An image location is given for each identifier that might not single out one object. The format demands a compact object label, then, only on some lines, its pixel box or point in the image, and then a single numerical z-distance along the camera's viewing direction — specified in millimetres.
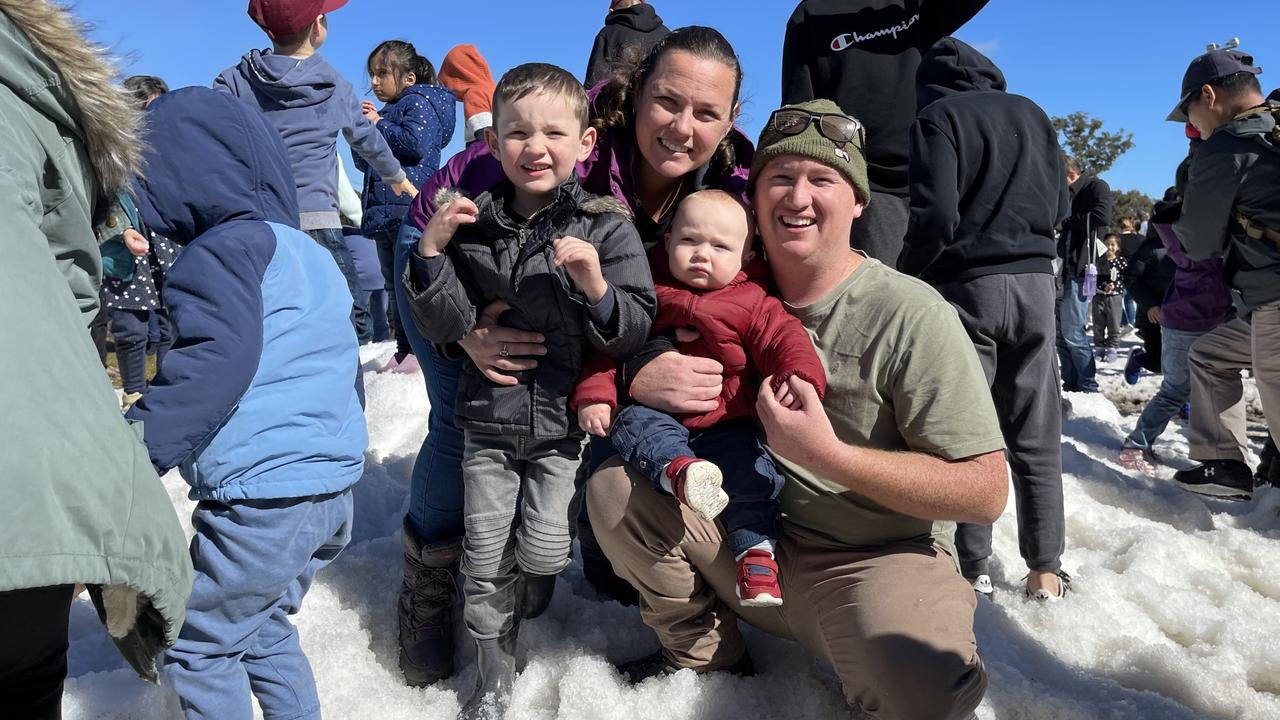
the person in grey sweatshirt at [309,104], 3807
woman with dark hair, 2096
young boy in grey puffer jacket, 1995
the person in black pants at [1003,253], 2828
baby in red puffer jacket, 1916
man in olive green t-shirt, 1748
